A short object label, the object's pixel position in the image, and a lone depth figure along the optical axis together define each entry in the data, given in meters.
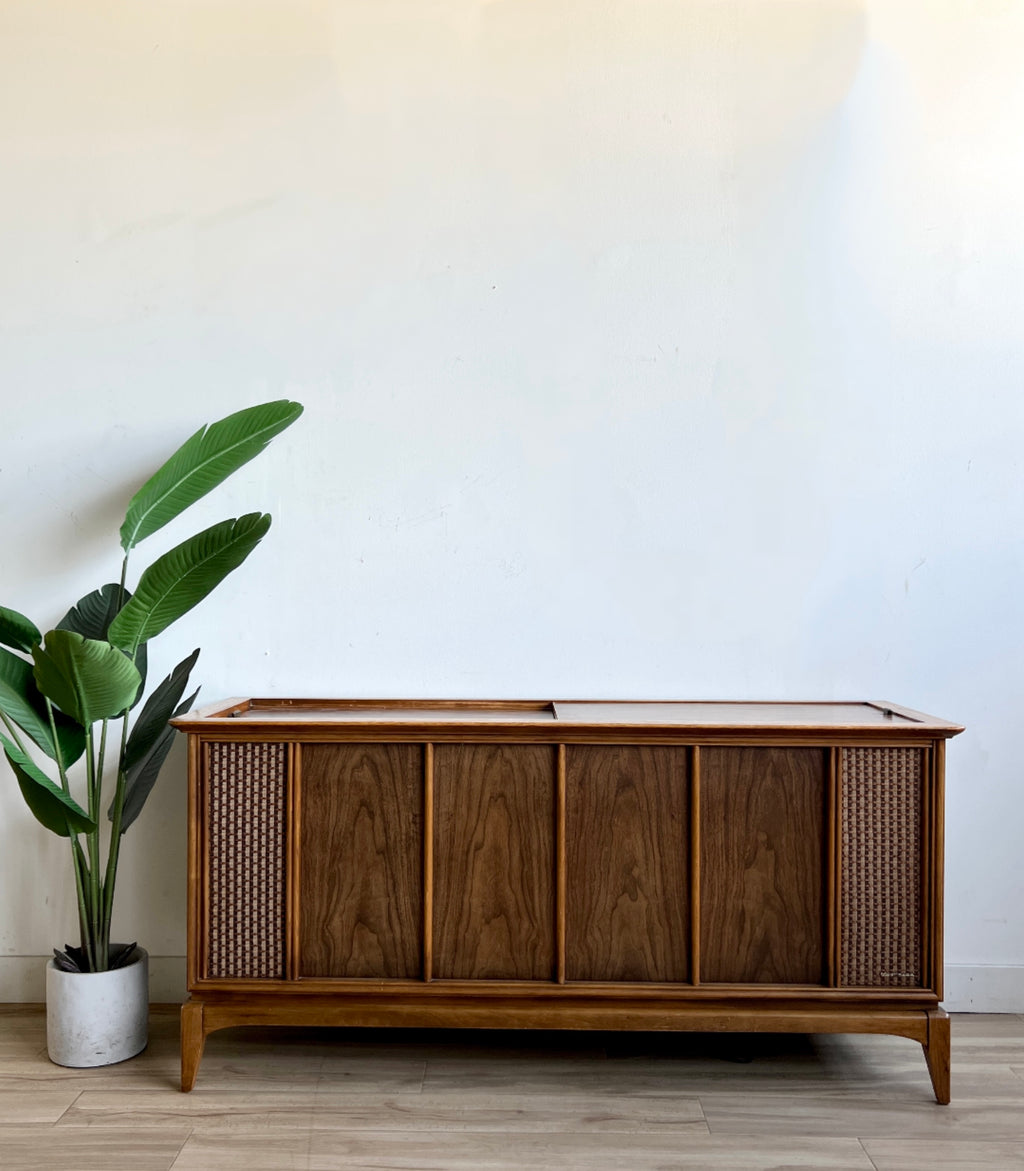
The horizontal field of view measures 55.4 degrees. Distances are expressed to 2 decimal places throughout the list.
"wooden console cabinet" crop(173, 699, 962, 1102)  1.92
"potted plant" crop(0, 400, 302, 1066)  1.92
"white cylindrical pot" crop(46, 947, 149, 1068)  2.02
